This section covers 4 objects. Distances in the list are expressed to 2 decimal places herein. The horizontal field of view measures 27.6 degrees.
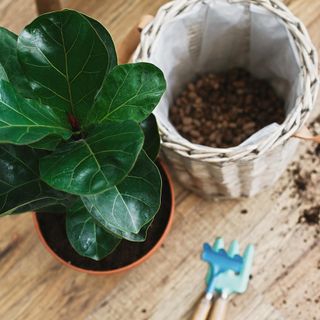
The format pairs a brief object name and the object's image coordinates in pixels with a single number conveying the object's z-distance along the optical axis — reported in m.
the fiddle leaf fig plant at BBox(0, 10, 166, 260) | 0.57
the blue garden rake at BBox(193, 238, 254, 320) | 0.97
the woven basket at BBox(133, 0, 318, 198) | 0.82
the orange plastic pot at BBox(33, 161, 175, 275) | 0.91
